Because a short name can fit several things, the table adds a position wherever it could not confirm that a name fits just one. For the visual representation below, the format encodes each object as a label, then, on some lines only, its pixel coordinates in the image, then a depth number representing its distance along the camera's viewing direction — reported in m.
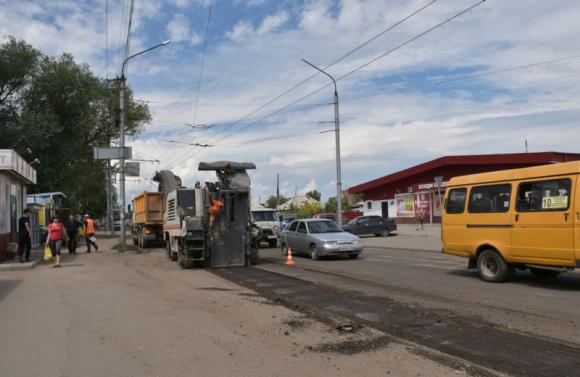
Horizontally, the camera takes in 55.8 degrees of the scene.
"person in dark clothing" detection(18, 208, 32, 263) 17.97
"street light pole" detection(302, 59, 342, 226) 28.42
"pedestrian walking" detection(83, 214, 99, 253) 23.86
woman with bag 17.64
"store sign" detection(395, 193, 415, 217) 47.97
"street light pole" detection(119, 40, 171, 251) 24.72
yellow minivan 10.27
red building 38.57
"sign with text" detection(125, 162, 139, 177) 26.56
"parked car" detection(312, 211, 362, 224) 48.77
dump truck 28.02
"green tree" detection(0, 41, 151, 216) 40.31
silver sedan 18.34
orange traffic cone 17.54
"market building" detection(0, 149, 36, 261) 18.80
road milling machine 16.33
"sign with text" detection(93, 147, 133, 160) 23.95
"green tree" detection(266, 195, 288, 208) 124.64
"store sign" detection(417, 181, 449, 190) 44.97
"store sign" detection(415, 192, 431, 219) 46.31
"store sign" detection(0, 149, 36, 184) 18.64
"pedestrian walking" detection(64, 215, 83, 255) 23.17
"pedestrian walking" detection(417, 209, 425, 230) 45.16
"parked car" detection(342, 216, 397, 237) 34.69
